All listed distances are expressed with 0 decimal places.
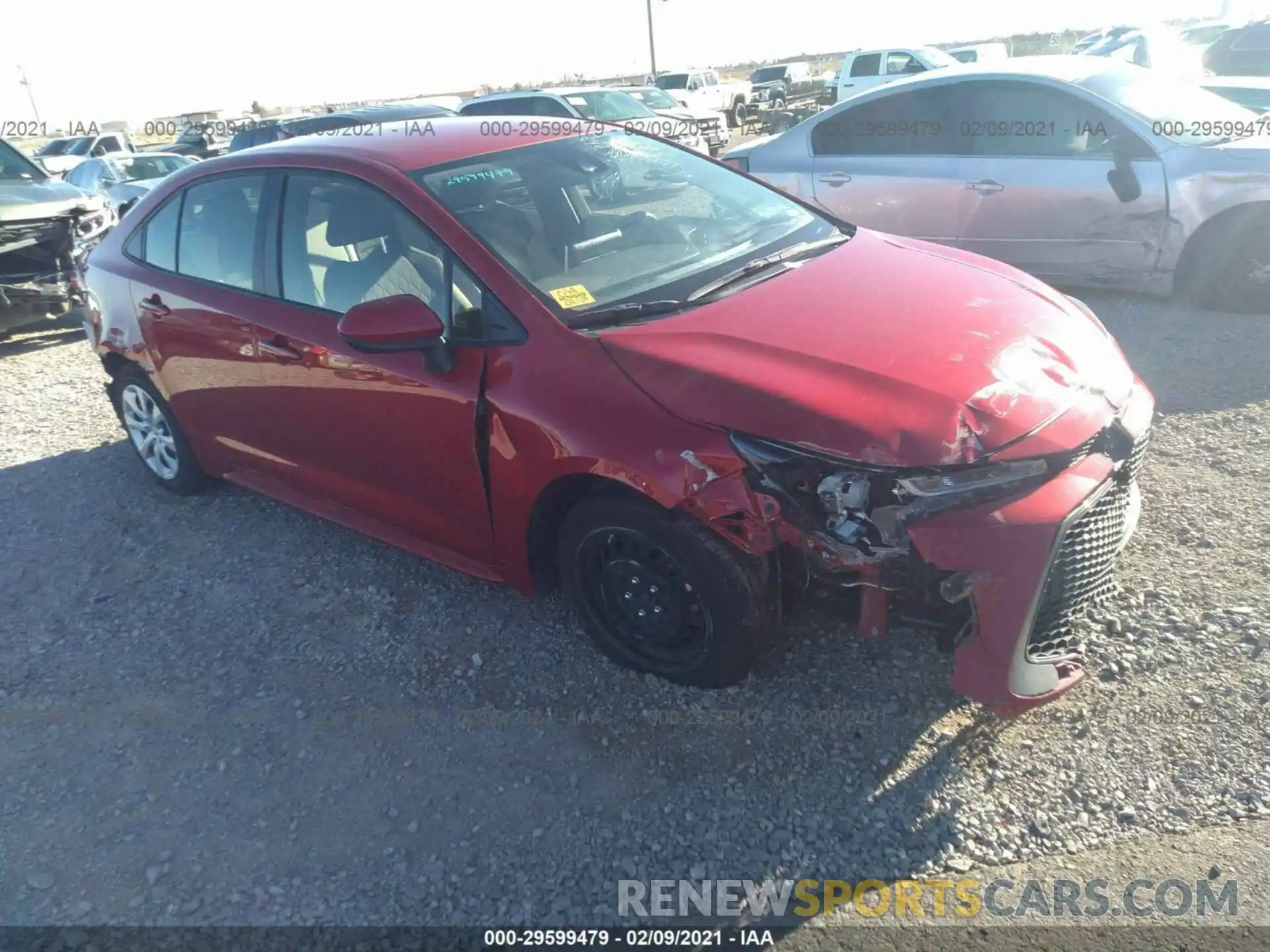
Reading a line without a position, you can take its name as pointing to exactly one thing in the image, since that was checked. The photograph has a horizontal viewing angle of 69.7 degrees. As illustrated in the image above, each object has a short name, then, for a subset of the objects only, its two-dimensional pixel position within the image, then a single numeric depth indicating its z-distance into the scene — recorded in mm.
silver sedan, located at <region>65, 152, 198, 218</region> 14633
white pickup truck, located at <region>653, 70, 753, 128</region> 24941
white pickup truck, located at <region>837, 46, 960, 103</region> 19469
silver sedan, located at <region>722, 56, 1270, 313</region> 5781
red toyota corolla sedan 2453
